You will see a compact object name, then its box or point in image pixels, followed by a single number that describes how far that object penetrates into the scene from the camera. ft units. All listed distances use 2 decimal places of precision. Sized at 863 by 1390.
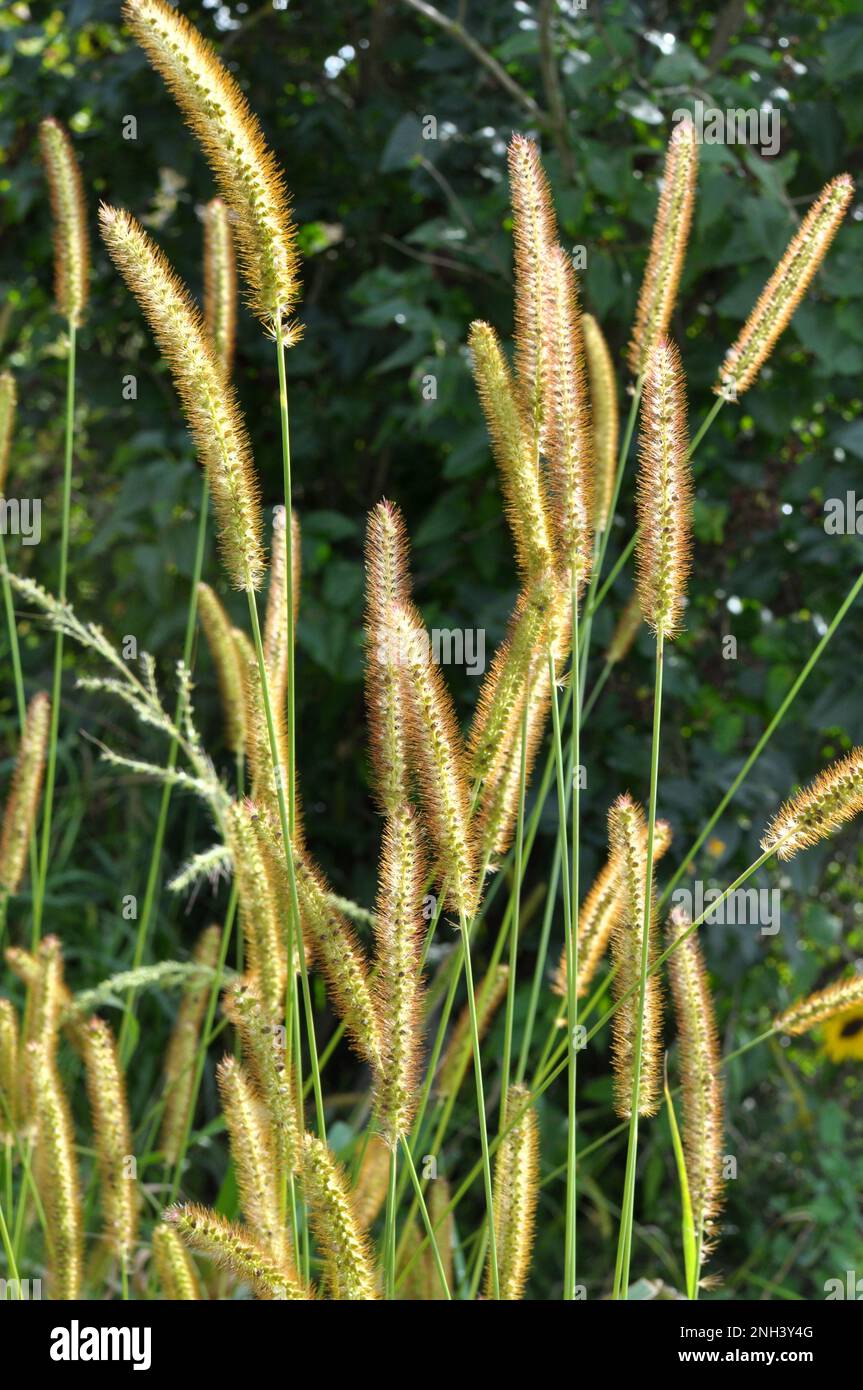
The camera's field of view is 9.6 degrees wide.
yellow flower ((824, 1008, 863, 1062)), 8.91
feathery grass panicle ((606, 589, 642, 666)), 5.15
